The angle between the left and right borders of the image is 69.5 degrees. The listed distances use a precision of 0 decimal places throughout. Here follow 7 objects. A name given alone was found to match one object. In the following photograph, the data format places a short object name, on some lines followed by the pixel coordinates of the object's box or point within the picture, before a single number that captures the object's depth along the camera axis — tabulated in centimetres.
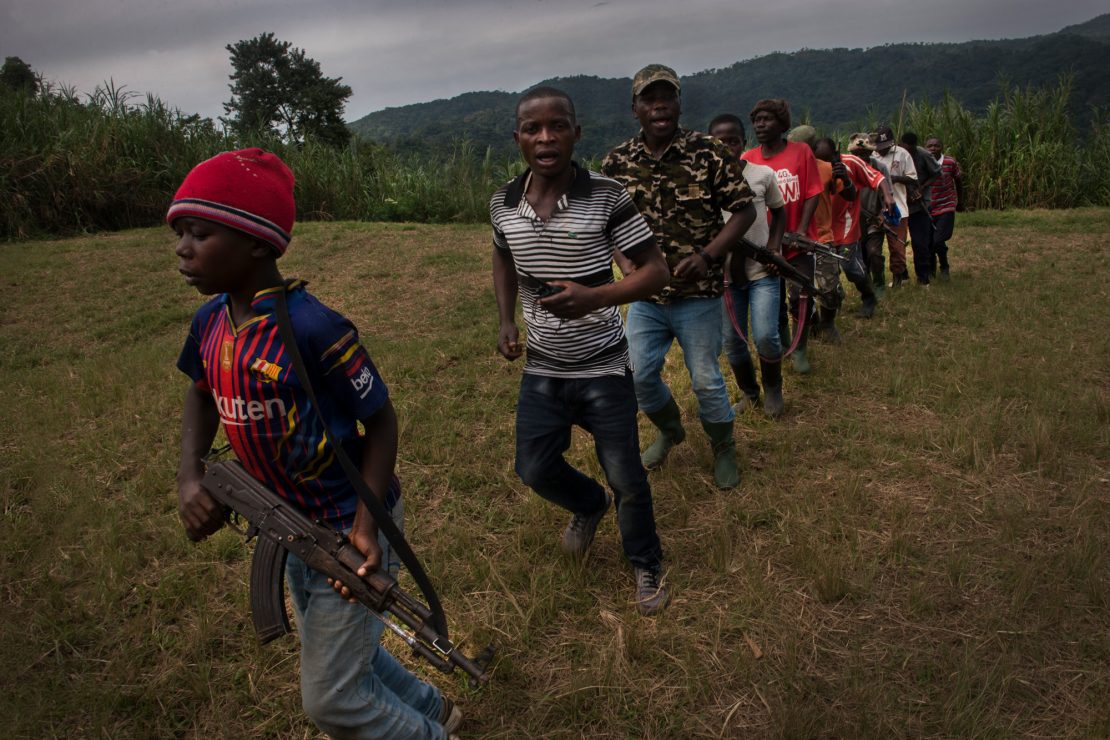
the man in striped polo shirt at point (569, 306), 302
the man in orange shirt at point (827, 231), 683
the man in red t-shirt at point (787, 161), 583
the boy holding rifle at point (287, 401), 212
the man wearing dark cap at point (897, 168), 956
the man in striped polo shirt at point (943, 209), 1019
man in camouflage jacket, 411
